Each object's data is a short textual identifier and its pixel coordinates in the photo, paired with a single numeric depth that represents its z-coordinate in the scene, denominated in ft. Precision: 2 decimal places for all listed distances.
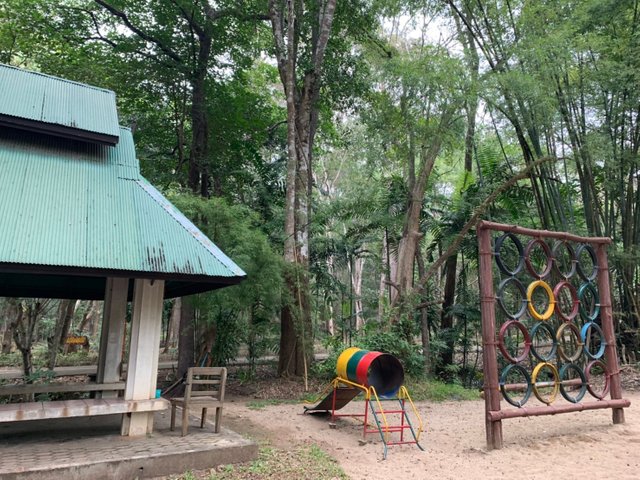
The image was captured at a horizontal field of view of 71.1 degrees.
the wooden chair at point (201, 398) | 16.75
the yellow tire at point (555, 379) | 18.74
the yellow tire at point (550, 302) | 19.27
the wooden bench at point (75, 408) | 14.52
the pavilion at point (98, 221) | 14.52
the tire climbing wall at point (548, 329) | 18.30
